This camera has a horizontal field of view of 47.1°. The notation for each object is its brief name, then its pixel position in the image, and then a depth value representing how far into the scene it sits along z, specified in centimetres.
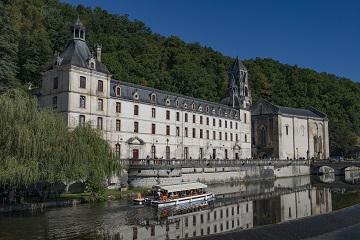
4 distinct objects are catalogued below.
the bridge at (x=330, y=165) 7606
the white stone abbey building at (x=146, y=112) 4584
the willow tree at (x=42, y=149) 2967
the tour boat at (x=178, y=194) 3511
